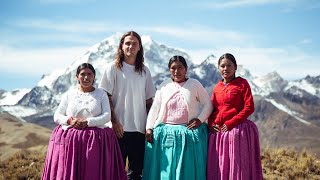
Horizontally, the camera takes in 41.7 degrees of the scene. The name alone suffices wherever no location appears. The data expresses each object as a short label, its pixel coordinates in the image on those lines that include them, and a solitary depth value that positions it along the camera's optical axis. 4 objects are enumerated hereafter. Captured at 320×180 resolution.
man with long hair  6.29
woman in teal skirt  6.01
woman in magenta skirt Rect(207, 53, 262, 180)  5.93
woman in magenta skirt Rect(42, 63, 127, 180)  5.72
